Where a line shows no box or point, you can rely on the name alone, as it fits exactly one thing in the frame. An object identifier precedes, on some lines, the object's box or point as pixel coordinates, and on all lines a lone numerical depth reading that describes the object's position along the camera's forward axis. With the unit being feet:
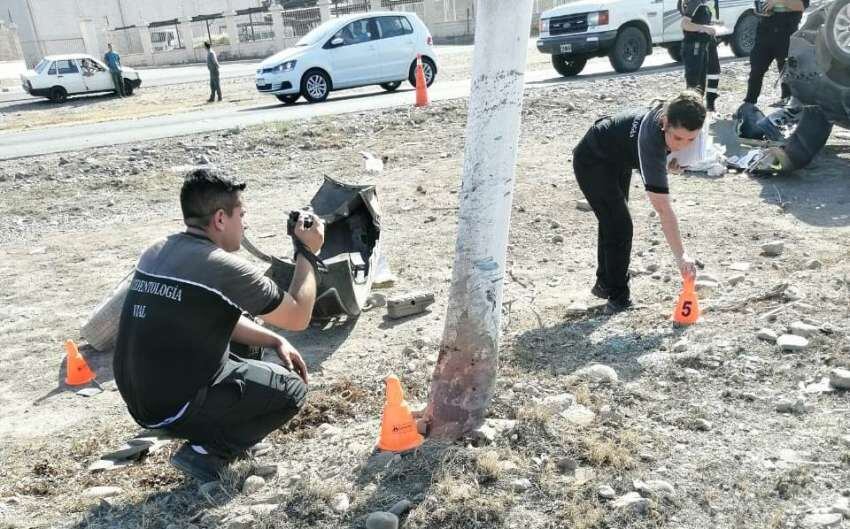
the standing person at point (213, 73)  66.49
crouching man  9.93
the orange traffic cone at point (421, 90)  43.24
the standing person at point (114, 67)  81.56
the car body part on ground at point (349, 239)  16.46
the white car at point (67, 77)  80.23
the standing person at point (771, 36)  30.32
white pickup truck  51.39
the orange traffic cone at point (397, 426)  10.77
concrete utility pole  10.18
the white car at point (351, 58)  52.44
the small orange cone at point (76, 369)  15.21
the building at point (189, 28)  129.90
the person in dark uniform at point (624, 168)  13.35
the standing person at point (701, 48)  32.91
